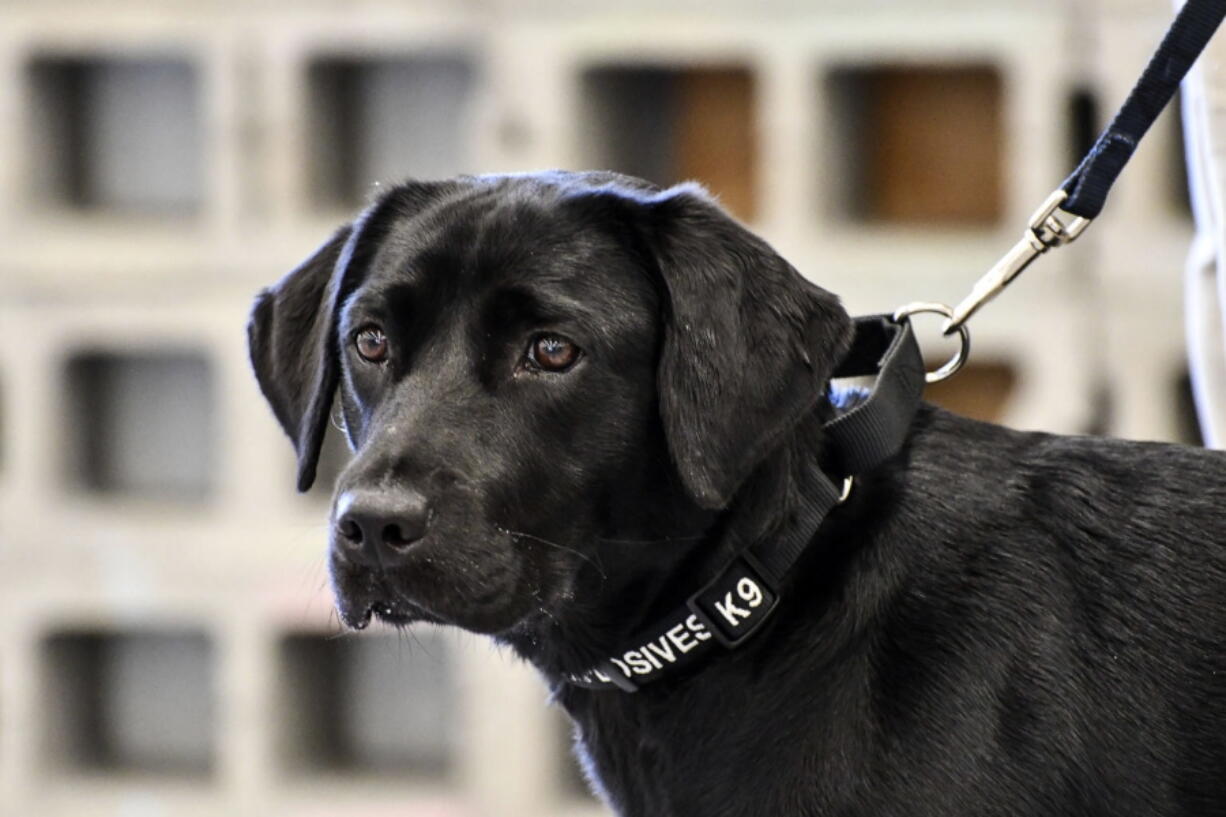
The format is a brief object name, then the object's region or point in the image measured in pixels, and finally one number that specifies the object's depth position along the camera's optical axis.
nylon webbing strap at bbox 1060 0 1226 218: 2.39
